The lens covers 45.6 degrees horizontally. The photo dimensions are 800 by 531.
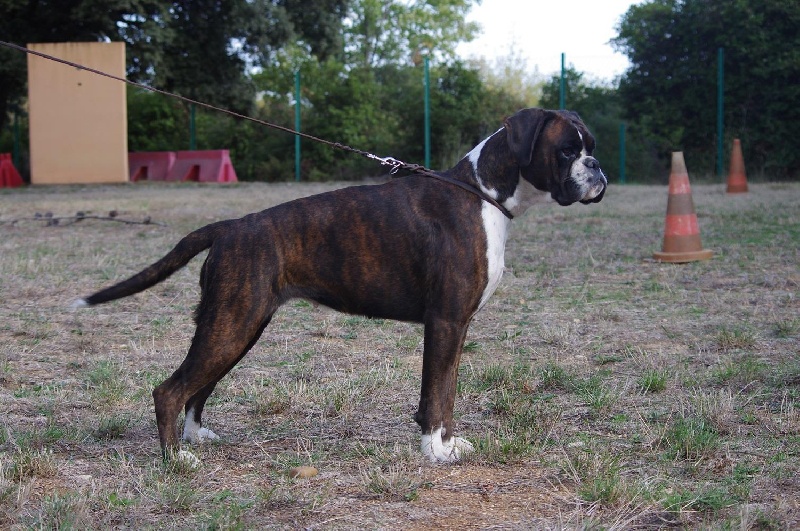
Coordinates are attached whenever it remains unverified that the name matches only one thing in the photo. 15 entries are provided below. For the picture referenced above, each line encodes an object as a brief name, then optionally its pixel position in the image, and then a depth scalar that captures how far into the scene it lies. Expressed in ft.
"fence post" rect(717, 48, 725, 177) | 70.33
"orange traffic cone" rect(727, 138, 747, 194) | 58.08
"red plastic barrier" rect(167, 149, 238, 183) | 84.38
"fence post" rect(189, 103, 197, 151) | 89.30
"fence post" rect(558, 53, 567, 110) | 72.18
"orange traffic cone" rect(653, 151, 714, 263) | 30.66
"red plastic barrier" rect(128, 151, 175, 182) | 87.61
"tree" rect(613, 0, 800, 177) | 70.13
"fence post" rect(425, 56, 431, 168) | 75.56
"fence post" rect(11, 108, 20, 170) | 92.25
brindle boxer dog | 13.01
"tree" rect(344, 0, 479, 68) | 165.07
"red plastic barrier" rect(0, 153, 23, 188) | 82.38
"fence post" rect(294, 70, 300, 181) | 82.12
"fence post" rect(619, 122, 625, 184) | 75.25
